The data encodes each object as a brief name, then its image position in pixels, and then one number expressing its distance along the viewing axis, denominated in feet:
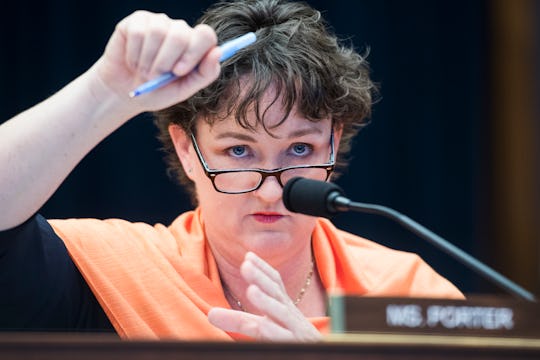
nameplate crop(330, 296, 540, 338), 10.30
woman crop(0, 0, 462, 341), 10.88
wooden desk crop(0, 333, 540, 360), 10.08
